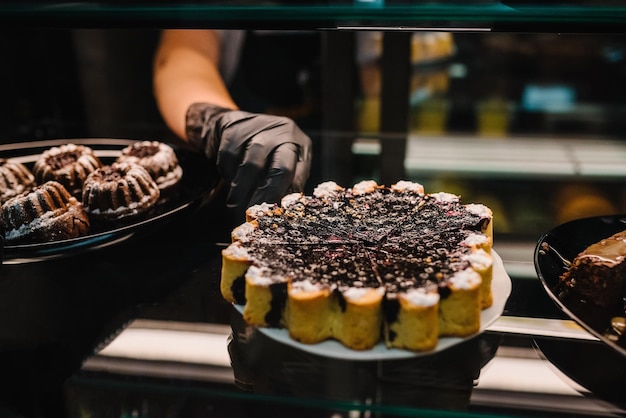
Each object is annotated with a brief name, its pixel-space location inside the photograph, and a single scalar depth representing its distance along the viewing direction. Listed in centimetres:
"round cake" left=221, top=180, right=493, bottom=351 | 85
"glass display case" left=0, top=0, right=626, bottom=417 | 84
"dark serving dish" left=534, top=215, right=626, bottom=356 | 90
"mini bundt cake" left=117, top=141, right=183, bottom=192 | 138
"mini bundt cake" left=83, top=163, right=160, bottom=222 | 124
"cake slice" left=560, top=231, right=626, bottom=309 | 98
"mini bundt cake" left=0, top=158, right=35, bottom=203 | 133
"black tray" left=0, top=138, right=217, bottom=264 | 107
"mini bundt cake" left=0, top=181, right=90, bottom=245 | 114
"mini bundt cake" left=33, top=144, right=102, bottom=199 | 136
